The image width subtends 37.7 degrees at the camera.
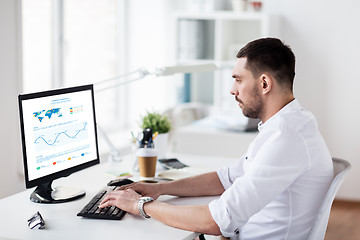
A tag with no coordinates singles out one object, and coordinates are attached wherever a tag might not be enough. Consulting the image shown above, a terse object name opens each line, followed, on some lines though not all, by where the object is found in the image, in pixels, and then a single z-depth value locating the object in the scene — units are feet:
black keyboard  5.93
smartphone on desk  8.65
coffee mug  7.99
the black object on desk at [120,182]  7.16
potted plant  9.04
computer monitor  6.21
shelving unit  15.24
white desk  5.45
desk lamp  8.77
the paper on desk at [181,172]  8.18
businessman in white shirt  5.37
